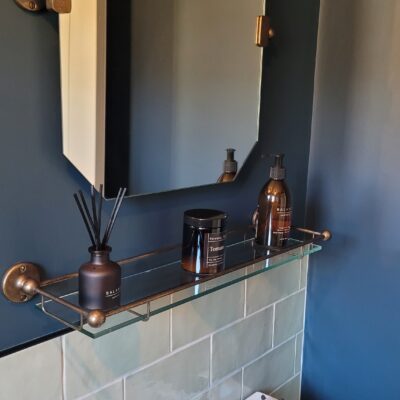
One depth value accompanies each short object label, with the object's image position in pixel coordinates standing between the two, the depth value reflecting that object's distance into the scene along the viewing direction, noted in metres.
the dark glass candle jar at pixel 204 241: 0.88
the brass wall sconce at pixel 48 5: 0.72
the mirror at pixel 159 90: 0.80
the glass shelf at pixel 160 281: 0.77
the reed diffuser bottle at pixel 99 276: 0.74
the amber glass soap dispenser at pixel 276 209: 1.05
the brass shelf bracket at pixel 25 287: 0.76
